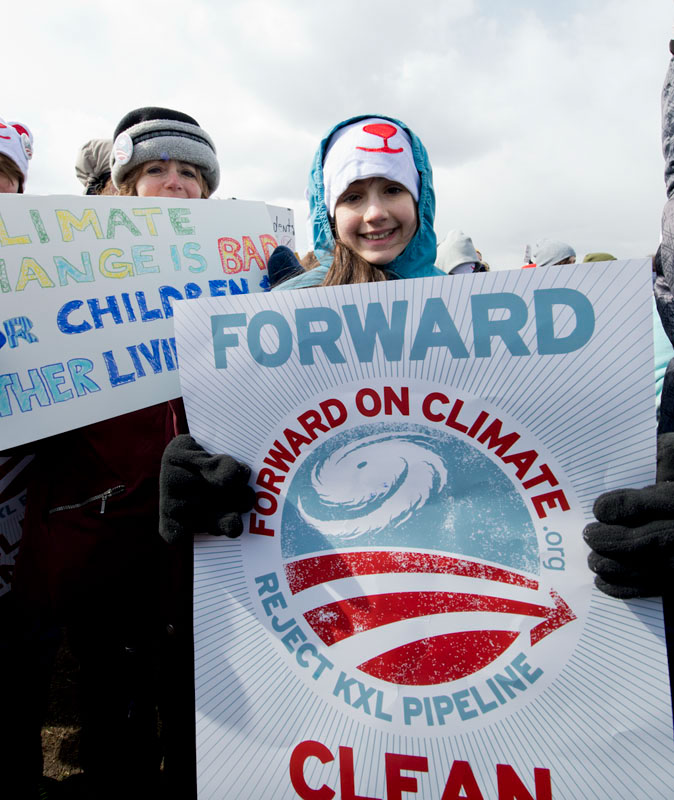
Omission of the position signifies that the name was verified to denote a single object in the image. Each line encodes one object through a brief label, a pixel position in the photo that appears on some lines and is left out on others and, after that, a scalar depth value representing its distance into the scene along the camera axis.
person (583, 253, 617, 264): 4.26
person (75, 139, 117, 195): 2.76
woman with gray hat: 1.50
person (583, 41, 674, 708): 0.85
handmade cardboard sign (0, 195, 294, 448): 1.38
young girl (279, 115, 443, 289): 1.42
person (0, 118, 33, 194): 1.81
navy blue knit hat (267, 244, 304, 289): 1.80
